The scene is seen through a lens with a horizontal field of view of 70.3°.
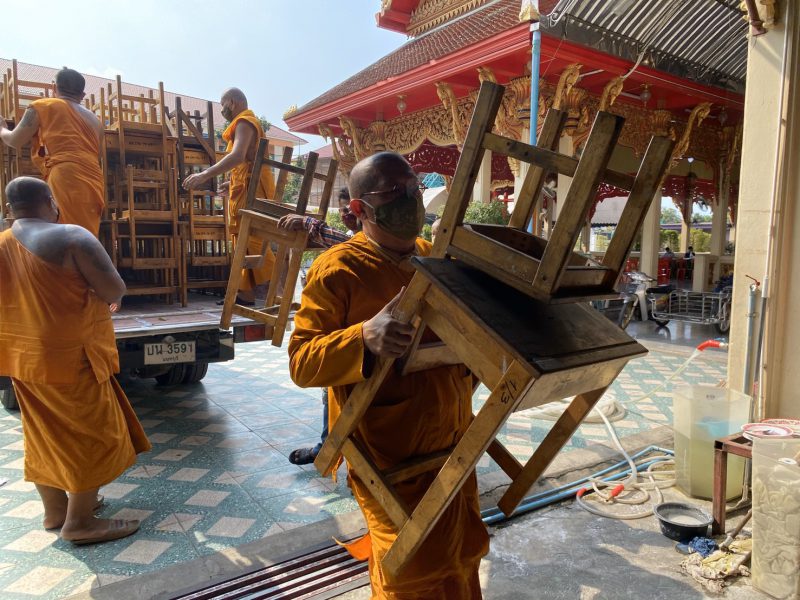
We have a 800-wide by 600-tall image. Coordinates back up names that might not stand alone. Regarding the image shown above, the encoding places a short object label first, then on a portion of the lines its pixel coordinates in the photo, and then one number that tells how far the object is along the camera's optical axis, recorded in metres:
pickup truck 4.01
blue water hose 3.07
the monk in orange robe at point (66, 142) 4.42
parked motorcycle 10.03
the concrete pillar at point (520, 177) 7.98
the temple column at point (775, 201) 3.16
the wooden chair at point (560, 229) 1.24
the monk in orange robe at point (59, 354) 2.79
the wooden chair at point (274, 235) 3.70
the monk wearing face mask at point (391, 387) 1.79
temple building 7.21
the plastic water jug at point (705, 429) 3.30
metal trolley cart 9.20
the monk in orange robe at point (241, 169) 4.47
